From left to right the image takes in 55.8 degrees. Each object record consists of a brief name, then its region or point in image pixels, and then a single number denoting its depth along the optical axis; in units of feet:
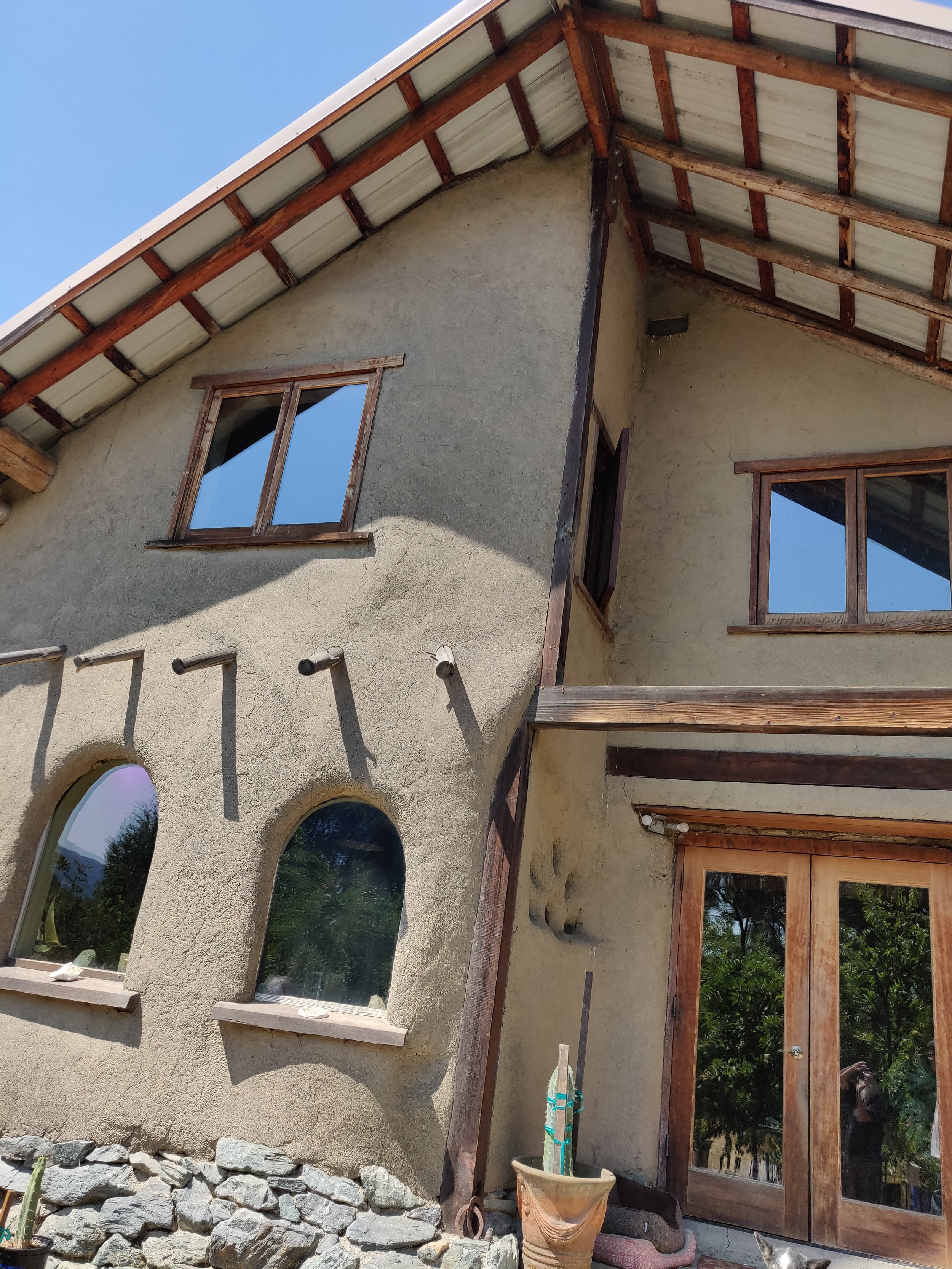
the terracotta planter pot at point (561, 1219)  13.50
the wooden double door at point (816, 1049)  17.97
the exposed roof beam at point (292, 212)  19.74
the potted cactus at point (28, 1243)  13.56
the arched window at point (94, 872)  18.48
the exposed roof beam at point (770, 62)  15.17
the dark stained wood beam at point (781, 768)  19.04
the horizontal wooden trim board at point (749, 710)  14.15
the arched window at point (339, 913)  16.29
